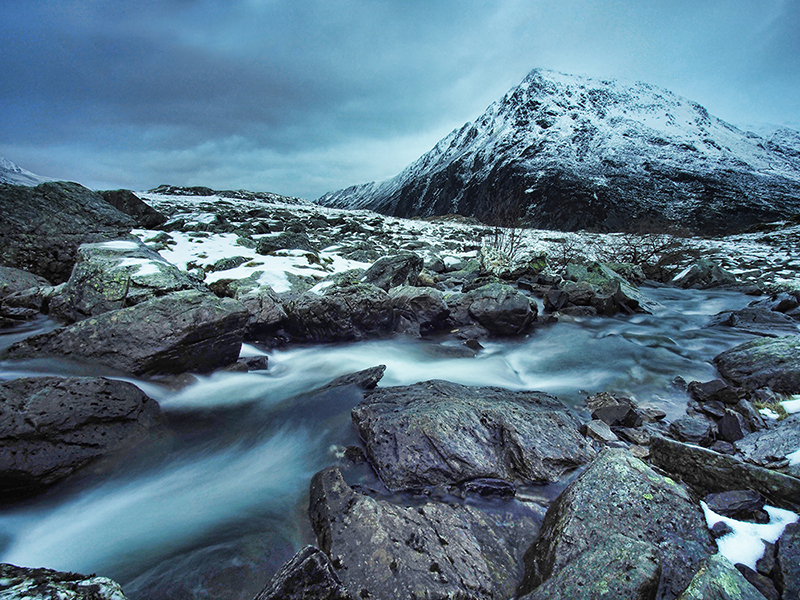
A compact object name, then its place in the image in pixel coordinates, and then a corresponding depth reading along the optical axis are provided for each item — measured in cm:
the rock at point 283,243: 1233
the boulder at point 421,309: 859
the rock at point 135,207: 1583
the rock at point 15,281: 710
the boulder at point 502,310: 855
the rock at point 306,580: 177
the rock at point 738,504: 243
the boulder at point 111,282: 575
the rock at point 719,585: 158
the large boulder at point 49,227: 806
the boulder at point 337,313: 746
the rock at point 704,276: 1434
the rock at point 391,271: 1036
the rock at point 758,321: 826
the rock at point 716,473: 245
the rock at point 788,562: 190
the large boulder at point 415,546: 217
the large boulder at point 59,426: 311
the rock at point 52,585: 146
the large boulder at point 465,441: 326
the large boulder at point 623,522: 222
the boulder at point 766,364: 502
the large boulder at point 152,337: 477
